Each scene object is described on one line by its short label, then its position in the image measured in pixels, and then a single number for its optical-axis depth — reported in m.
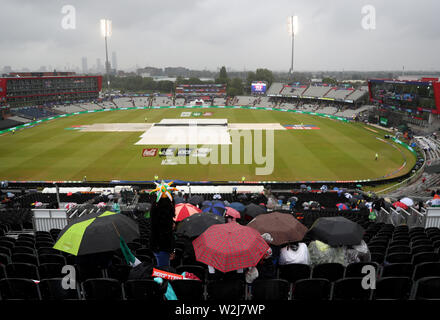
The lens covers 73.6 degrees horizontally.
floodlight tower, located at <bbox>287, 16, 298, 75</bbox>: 83.85
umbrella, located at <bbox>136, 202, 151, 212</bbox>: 16.78
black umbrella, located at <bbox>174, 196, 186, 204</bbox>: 15.74
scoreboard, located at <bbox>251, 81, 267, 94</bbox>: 97.44
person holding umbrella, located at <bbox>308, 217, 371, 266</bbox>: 6.71
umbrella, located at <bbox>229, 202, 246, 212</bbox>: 14.55
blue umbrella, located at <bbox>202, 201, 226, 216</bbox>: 11.55
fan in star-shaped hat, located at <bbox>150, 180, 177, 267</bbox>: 6.12
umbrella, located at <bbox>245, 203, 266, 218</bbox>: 12.93
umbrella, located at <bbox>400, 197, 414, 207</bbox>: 14.57
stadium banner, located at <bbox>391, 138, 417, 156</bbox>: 37.90
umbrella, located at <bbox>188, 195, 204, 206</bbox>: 16.28
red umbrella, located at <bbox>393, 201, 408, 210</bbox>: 14.50
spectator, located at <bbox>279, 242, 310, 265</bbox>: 6.45
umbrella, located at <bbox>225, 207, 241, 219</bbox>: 12.07
